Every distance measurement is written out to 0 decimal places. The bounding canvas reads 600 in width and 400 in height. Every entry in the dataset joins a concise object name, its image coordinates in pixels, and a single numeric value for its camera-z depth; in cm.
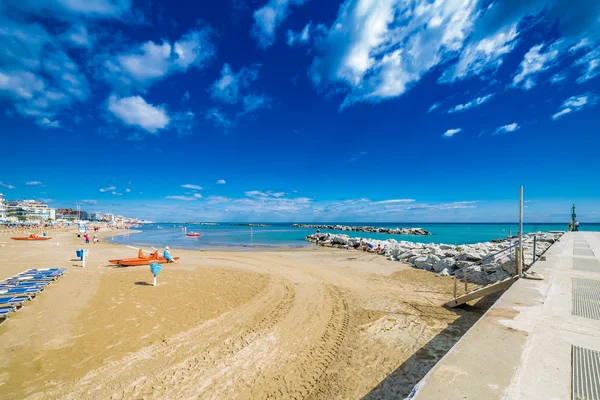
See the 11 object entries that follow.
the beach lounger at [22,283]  1002
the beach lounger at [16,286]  938
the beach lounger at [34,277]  1074
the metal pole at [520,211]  730
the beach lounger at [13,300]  797
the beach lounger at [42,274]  1151
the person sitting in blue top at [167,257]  1772
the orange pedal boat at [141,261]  1616
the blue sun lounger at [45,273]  1176
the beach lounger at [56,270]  1255
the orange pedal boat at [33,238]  3466
